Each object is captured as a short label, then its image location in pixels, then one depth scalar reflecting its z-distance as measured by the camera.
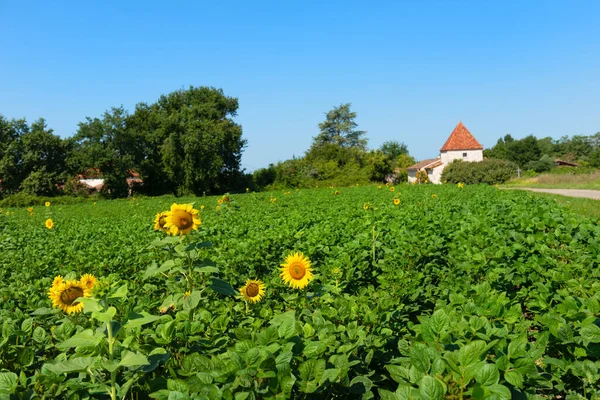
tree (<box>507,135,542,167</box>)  70.50
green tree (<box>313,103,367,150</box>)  74.75
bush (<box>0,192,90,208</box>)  32.42
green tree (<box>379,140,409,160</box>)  100.03
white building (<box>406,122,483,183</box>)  53.59
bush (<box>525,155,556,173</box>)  60.96
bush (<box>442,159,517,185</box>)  42.25
